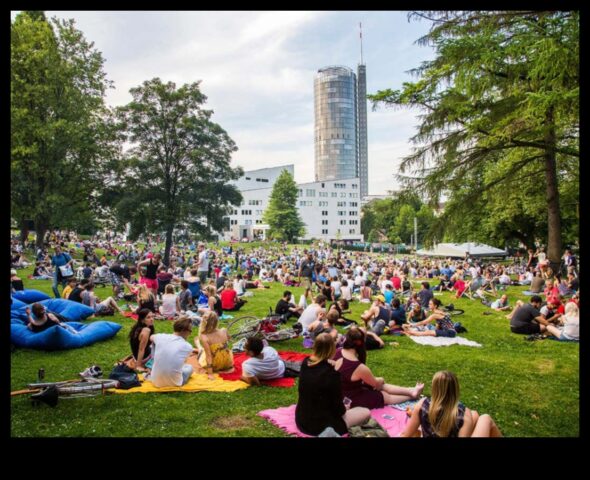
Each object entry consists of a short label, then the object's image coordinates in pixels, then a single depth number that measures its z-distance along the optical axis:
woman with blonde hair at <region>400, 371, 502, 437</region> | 3.05
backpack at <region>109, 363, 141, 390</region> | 5.30
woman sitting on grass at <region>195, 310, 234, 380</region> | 5.92
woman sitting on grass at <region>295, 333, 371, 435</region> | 3.65
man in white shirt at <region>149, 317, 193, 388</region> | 5.36
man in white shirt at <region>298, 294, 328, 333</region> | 8.17
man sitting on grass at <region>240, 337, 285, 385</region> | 5.51
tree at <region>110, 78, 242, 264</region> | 23.23
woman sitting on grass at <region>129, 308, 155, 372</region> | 6.08
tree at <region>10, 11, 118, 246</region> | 19.53
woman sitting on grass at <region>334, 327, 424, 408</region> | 4.36
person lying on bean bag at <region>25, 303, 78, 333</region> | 6.82
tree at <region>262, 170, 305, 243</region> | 63.94
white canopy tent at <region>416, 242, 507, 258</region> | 34.19
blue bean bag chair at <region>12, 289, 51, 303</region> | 9.09
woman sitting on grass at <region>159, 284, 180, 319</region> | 10.01
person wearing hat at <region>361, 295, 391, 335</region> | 8.62
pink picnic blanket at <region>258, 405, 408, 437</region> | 4.09
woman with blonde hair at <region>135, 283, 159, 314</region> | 9.05
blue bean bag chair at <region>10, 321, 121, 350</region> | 6.81
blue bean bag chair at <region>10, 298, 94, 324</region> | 8.76
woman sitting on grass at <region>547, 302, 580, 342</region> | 7.95
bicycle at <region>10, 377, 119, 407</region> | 4.55
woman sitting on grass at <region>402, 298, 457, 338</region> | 8.66
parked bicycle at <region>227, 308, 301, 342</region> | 7.80
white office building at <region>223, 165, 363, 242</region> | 79.06
